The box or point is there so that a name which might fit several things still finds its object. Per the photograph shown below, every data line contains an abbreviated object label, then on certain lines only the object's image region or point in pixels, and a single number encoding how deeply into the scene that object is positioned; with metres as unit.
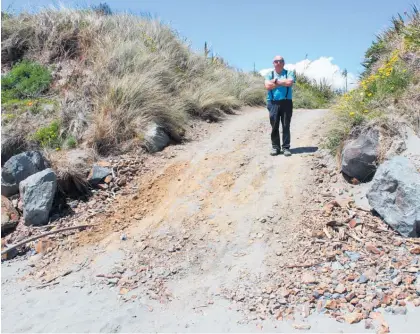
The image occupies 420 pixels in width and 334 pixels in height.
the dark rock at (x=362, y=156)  4.95
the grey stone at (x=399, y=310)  3.21
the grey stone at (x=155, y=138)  7.11
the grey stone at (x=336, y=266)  3.88
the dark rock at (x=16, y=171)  6.12
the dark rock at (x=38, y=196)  5.63
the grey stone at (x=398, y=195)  3.97
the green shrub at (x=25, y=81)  8.72
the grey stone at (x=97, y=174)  6.29
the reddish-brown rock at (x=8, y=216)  5.61
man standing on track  6.00
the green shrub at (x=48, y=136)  7.00
